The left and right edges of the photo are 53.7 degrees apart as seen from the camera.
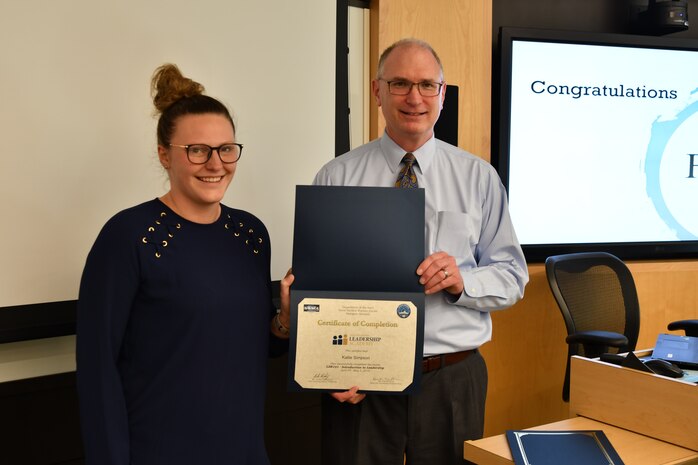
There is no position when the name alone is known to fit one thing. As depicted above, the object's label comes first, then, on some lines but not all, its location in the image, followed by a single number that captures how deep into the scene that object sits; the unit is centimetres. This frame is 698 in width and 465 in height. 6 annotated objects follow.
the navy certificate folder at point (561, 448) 171
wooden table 175
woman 159
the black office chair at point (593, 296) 331
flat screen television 386
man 201
